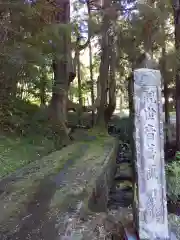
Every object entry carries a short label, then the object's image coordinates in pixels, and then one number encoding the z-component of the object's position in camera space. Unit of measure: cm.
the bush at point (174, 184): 447
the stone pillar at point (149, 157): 210
